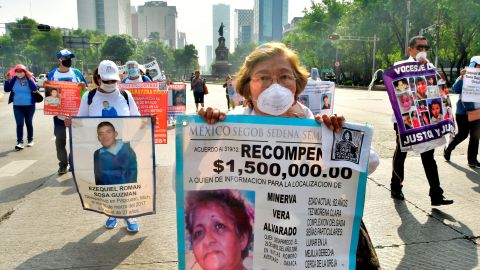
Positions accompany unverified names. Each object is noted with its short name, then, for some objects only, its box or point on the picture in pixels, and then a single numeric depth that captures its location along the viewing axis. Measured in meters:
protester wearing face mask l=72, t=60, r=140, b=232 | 4.60
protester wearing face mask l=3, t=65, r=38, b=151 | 9.30
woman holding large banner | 2.12
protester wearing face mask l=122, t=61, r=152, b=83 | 8.16
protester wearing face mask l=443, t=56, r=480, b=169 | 6.80
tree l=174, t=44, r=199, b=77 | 122.25
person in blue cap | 6.94
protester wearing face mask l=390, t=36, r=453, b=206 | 4.73
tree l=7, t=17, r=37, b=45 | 86.50
